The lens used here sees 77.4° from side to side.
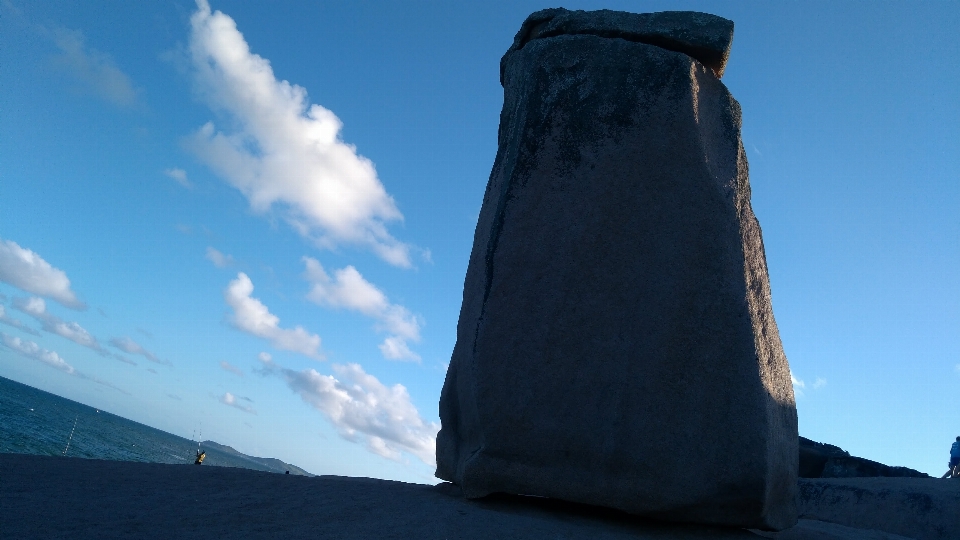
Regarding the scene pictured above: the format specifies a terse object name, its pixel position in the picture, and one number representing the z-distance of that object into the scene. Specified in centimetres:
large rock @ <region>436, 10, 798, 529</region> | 436
